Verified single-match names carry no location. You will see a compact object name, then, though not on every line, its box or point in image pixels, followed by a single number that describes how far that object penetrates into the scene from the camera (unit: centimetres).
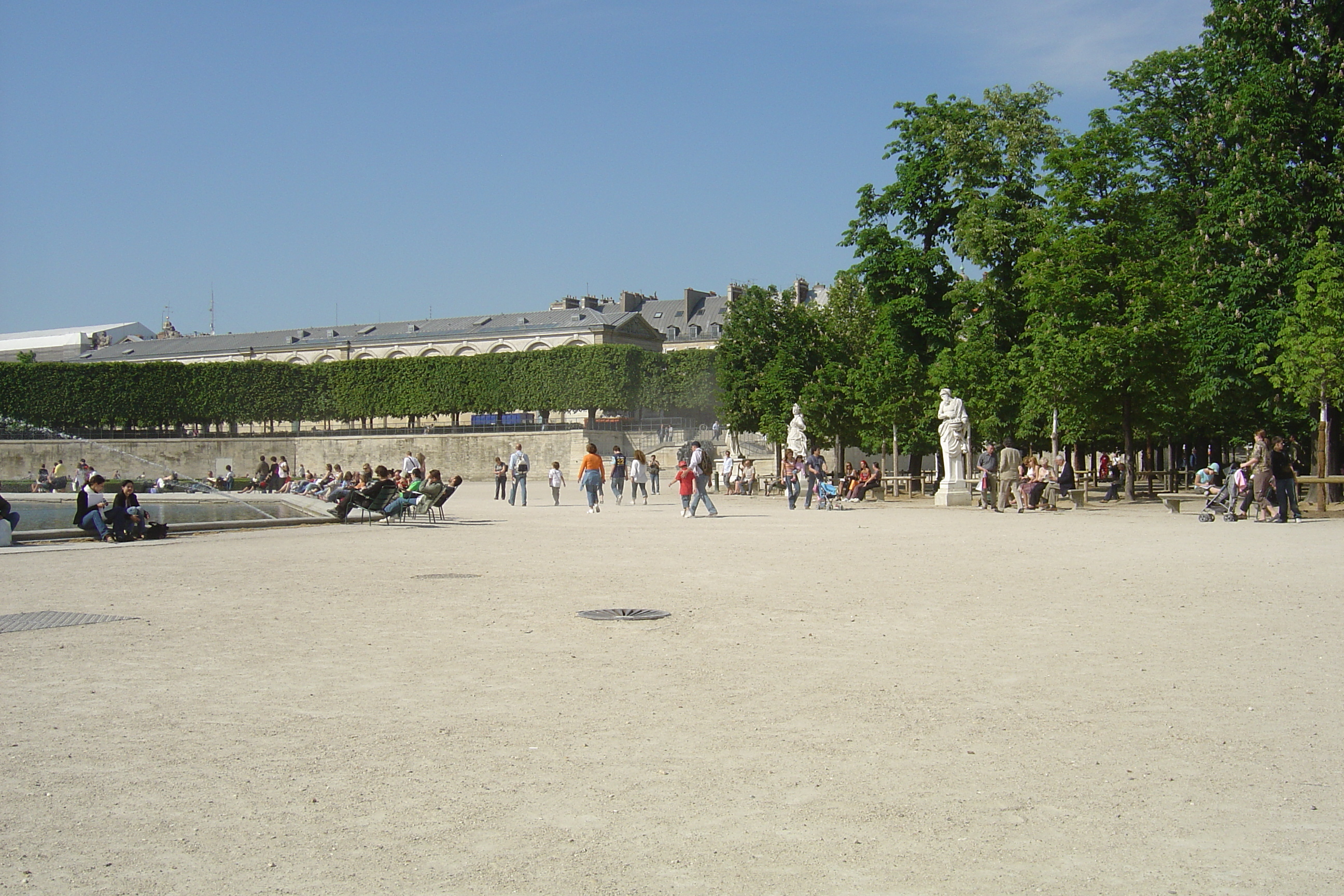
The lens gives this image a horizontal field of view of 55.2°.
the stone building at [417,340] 10206
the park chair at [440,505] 2522
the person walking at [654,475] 4197
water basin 2689
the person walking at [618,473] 3422
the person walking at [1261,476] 2230
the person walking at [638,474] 3500
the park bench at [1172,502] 2552
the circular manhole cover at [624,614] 967
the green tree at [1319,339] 2583
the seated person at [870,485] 3316
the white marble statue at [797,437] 3731
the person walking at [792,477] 3016
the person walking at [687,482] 2559
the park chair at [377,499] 2416
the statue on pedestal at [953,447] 3023
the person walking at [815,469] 2981
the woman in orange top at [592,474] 2833
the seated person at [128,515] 1945
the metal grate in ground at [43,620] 934
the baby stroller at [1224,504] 2277
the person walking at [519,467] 3253
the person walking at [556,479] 3369
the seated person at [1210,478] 3157
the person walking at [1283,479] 2188
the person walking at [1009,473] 2766
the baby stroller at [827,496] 2927
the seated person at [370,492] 2409
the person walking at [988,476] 2861
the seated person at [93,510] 1928
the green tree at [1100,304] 3069
